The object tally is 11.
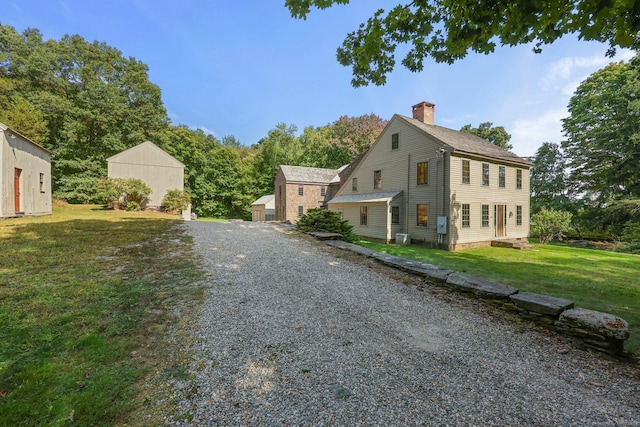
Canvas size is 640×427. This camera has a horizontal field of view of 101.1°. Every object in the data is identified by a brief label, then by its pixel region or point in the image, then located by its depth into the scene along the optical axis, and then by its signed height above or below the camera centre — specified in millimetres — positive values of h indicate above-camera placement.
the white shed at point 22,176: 11242 +1704
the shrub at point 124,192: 18016 +1377
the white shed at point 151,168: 19406 +3286
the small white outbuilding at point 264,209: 32284 +404
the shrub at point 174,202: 19984 +758
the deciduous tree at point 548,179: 25062 +3413
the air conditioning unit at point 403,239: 15755 -1577
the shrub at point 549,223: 16734 -627
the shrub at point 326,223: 11273 -482
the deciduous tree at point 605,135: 17469 +5992
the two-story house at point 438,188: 14391 +1508
